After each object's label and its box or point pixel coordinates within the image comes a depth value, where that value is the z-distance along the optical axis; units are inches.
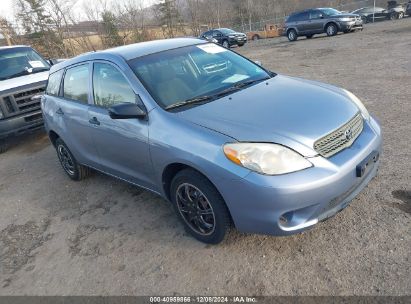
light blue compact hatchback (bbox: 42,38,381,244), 104.0
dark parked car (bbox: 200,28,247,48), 1029.2
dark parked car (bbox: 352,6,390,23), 1072.7
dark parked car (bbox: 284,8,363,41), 780.0
